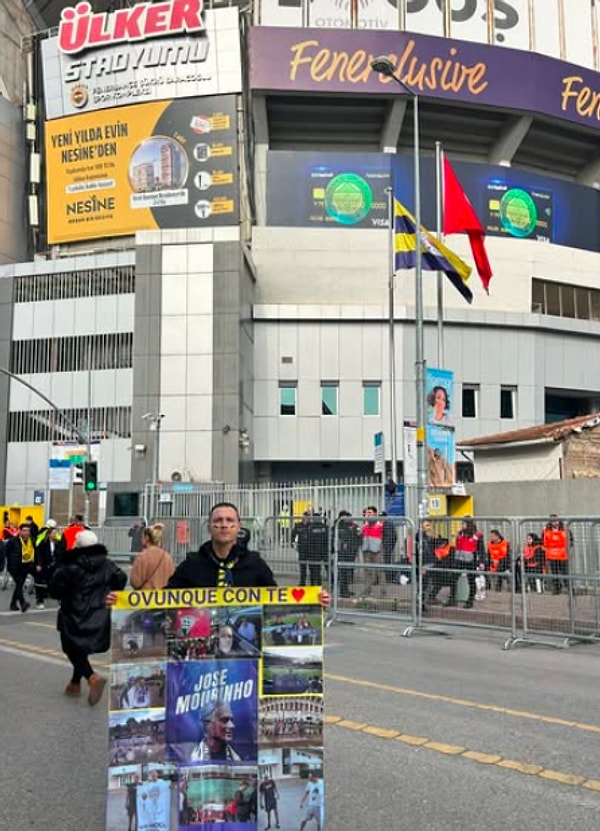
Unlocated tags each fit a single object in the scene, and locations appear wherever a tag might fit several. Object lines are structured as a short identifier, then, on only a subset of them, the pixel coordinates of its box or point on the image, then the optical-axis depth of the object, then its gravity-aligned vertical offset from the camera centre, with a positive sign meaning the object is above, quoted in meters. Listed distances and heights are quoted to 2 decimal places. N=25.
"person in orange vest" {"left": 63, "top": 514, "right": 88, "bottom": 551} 15.88 -0.37
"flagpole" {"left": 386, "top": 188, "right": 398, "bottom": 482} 28.62 +7.59
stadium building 41.62 +15.82
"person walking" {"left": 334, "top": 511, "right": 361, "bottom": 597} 13.55 -0.57
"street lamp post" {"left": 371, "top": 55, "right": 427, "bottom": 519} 17.32 +3.59
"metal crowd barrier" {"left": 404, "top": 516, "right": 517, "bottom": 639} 11.71 -1.11
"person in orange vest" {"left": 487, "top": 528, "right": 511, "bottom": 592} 11.66 -0.64
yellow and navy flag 20.11 +6.52
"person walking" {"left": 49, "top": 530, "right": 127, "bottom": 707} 7.40 -0.80
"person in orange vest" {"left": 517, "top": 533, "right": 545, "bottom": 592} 11.27 -0.67
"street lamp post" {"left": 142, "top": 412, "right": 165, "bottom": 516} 39.50 +3.97
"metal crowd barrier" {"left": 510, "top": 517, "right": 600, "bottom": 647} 10.87 -1.08
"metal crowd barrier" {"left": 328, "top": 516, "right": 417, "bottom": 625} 12.85 -0.92
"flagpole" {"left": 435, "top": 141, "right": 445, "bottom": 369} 21.69 +8.65
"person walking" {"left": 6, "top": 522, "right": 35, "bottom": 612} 15.91 -0.93
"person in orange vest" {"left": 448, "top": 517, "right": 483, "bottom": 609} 12.11 -0.57
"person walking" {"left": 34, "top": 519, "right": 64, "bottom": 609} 15.92 -0.90
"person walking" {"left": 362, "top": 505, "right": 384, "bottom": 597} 13.23 -0.53
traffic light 27.41 +1.23
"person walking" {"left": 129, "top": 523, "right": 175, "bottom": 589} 8.91 -0.61
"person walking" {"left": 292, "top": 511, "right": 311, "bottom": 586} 14.79 -0.56
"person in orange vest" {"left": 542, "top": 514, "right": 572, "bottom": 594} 11.12 -0.48
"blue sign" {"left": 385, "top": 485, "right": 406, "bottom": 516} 19.38 +0.25
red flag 21.25 +7.86
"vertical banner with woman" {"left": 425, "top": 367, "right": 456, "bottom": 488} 19.17 +2.11
